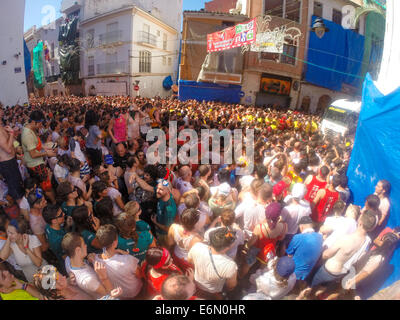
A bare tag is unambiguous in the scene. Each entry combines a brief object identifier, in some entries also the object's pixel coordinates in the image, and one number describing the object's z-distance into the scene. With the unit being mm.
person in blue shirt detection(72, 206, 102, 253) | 2232
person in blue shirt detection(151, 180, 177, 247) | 2752
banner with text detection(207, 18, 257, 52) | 10836
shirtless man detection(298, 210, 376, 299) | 2291
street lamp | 7738
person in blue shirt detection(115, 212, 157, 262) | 2098
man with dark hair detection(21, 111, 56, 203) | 3555
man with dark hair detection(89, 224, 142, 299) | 1859
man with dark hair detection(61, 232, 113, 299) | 1819
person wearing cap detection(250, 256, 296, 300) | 1907
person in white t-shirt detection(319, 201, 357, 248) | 2543
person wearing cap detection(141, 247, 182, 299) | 1844
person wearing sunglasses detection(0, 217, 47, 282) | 2082
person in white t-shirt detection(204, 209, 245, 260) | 2361
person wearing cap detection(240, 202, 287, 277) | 2545
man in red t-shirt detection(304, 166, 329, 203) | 3494
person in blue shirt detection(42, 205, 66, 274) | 2246
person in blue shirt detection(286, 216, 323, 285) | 2402
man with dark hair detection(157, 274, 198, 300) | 1517
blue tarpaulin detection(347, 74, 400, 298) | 2904
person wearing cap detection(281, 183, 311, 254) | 2916
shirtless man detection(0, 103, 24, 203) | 3321
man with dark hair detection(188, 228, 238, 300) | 1933
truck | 9633
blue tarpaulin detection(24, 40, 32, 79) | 12253
